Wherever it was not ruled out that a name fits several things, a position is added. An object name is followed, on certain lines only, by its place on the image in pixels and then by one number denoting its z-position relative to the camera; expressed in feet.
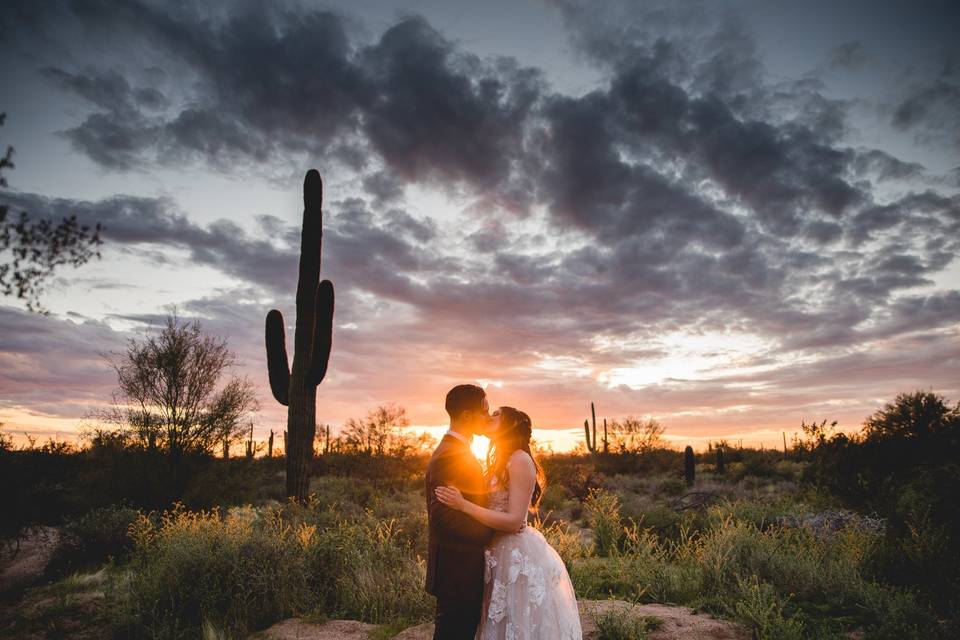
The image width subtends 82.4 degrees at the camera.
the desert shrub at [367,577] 21.39
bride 12.00
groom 11.73
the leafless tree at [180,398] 51.83
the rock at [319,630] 19.34
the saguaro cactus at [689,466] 75.41
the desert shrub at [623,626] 17.08
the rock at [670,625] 17.46
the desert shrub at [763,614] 16.33
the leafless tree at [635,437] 101.53
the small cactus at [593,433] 135.44
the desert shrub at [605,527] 33.47
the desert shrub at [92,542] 33.71
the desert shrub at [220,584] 20.47
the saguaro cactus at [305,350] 39.04
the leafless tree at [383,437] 92.79
